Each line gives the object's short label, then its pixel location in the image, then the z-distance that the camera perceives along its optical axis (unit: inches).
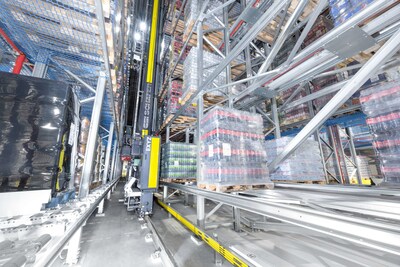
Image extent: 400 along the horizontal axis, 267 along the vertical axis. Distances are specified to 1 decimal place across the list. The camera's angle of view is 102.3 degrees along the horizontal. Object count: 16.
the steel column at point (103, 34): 81.6
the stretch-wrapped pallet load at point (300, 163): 163.3
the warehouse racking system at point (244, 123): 64.2
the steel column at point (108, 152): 266.5
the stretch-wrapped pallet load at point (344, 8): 92.0
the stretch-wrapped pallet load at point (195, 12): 183.5
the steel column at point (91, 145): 122.3
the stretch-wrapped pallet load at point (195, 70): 183.0
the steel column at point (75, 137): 110.8
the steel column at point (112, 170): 438.9
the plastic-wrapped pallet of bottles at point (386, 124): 98.2
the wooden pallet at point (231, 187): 104.5
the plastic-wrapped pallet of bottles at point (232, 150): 110.3
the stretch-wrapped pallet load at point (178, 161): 213.9
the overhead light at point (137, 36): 421.3
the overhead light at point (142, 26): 435.8
